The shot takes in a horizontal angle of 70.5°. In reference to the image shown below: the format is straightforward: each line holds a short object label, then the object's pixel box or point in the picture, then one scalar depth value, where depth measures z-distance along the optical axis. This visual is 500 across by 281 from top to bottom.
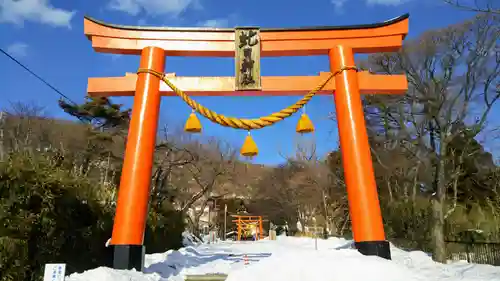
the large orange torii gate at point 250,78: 6.48
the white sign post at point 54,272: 3.63
